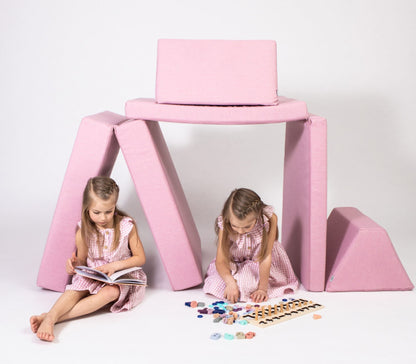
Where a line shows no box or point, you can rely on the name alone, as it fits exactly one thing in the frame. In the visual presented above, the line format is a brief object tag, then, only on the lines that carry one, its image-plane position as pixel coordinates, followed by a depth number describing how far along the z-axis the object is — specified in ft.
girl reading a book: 8.58
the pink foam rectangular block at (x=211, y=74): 9.28
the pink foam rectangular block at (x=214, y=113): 9.11
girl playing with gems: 9.21
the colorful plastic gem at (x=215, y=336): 8.00
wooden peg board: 8.50
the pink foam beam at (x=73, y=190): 9.26
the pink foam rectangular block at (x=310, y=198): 9.43
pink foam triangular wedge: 9.71
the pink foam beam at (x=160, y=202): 9.29
